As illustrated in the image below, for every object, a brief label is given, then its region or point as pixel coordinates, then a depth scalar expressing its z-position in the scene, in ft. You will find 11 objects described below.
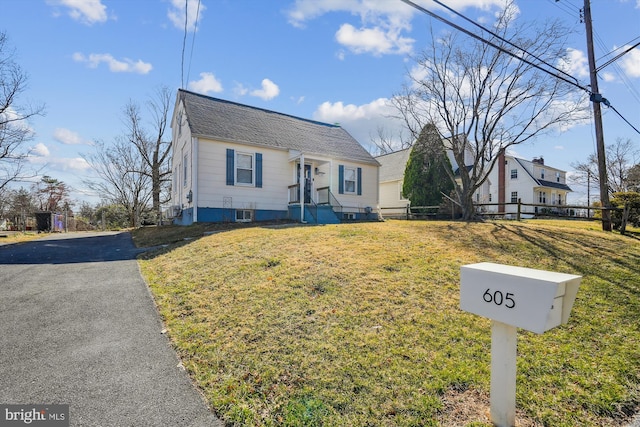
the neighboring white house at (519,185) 96.48
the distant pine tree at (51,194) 92.63
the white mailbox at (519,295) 6.16
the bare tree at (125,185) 78.12
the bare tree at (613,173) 98.43
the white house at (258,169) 41.14
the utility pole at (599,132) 34.68
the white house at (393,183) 76.84
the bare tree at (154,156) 78.95
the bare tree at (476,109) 35.86
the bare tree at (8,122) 48.16
